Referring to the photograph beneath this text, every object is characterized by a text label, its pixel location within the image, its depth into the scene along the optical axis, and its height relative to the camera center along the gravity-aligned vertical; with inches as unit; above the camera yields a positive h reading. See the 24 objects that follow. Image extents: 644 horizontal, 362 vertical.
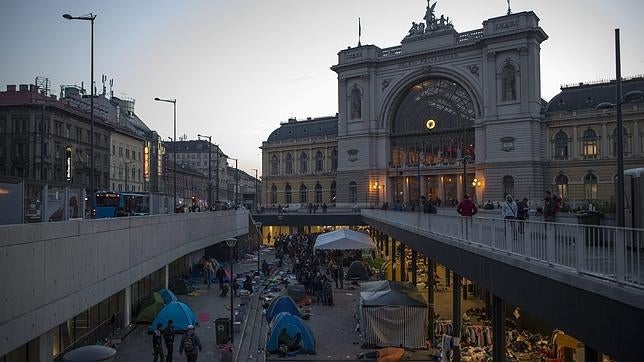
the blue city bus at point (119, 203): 1462.8 -4.0
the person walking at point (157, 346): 804.0 -203.0
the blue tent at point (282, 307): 1055.5 -197.5
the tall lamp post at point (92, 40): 994.1 +284.8
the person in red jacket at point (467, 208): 679.1 -12.1
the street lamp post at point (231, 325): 905.6 -194.9
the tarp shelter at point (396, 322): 927.0 -198.3
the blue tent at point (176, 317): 991.6 -200.0
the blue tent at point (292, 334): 897.5 -210.4
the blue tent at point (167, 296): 1192.8 -196.9
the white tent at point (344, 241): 1612.9 -121.9
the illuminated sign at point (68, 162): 1129.3 +84.8
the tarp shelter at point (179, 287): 1455.5 -216.6
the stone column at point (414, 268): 1359.1 -164.8
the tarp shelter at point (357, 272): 1713.8 -217.5
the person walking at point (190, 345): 791.1 -199.4
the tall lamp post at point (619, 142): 519.2 +53.9
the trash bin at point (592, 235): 362.3 -25.0
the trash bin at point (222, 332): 956.6 -217.0
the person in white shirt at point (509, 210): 629.9 -13.9
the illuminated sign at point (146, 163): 3388.3 +228.8
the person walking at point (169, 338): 816.3 -198.7
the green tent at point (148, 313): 1114.7 -215.5
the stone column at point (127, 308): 1069.8 -198.6
